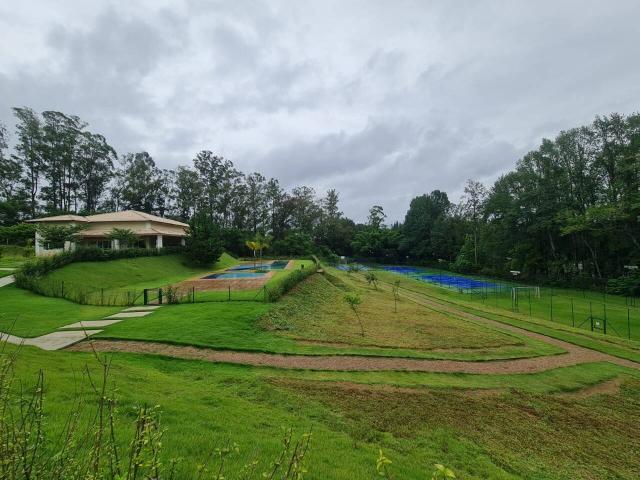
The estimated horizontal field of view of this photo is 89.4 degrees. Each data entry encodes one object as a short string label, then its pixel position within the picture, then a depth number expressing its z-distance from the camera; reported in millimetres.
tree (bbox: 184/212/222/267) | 35094
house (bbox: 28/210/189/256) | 36156
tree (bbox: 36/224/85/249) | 29688
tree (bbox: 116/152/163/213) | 55594
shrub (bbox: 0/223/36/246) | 32125
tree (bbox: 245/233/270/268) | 37306
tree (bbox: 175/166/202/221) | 55469
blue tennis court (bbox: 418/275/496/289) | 40906
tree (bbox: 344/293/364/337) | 15094
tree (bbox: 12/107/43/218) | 44969
